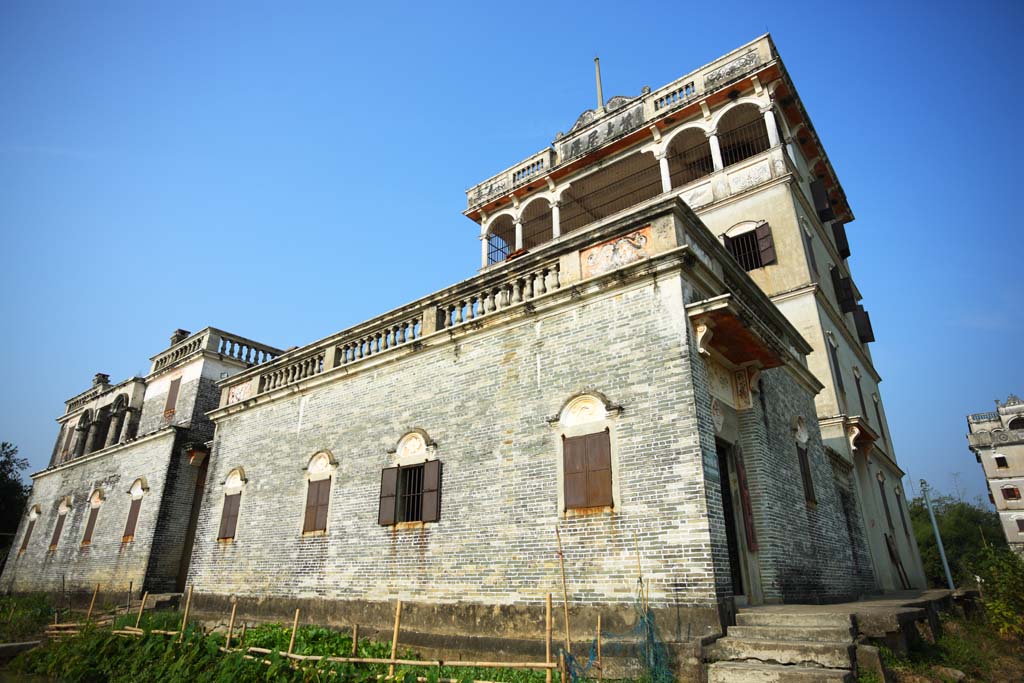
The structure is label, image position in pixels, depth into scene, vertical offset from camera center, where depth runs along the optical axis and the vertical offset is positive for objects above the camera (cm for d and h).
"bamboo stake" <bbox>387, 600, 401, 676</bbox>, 808 -86
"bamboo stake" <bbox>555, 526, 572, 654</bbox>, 721 -24
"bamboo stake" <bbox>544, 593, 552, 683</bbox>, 626 -65
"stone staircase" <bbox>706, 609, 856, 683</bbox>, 609 -76
